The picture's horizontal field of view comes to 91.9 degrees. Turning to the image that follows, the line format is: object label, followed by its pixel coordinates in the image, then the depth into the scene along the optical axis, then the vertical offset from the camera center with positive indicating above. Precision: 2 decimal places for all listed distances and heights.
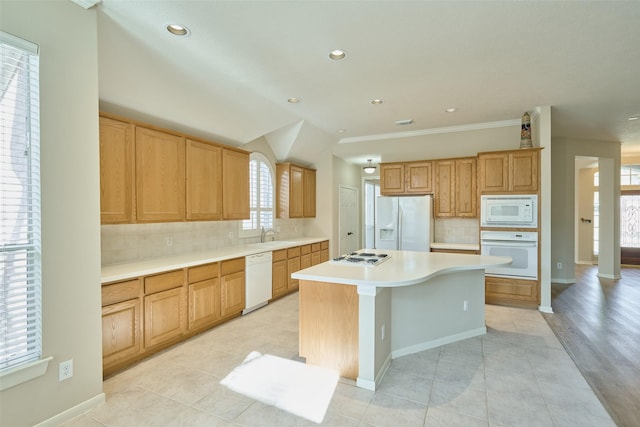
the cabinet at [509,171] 4.37 +0.61
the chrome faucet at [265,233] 5.32 -0.35
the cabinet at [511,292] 4.38 -1.14
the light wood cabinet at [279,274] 4.68 -0.93
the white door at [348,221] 6.81 -0.18
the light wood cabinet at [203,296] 3.33 -0.92
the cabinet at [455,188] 5.06 +0.41
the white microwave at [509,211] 4.36 +0.02
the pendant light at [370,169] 6.35 +0.90
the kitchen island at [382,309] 2.44 -0.89
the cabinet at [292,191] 5.70 +0.43
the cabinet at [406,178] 5.36 +0.62
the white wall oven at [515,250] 4.36 -0.54
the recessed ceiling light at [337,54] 2.77 +1.45
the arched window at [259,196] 5.07 +0.30
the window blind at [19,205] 1.75 +0.05
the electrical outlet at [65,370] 2.01 -1.02
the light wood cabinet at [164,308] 2.89 -0.93
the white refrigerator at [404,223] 5.17 -0.17
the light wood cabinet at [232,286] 3.74 -0.92
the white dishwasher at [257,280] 4.16 -0.93
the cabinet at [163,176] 2.83 +0.42
